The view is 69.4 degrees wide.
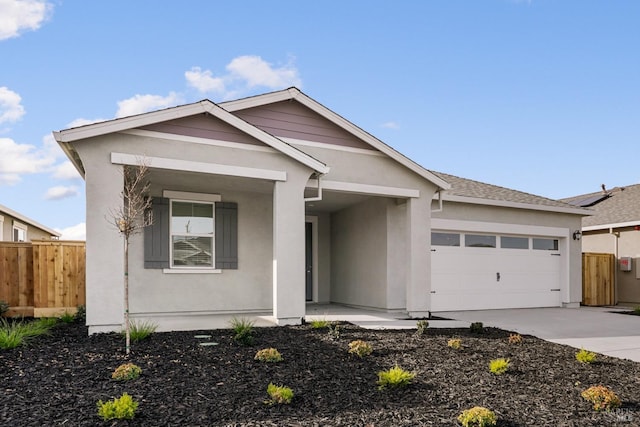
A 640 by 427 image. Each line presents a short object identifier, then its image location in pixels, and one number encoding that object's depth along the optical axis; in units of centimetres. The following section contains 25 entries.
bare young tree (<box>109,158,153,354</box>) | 611
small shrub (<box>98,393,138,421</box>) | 412
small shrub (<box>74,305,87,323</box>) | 930
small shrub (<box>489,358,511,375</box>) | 598
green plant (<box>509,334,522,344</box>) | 781
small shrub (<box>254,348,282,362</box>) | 595
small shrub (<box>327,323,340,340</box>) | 748
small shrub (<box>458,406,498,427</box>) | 421
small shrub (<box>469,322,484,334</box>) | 862
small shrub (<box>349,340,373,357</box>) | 636
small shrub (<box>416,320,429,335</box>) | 828
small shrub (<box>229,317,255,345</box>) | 679
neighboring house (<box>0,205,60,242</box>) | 1753
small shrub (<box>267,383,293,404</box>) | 459
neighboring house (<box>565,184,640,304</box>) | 1590
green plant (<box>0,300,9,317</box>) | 965
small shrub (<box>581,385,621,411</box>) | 488
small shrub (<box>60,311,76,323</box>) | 898
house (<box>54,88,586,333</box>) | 779
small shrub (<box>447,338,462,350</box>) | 712
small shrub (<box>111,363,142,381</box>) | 511
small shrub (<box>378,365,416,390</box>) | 519
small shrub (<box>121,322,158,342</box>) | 675
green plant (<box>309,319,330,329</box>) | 831
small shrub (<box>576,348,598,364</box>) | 671
